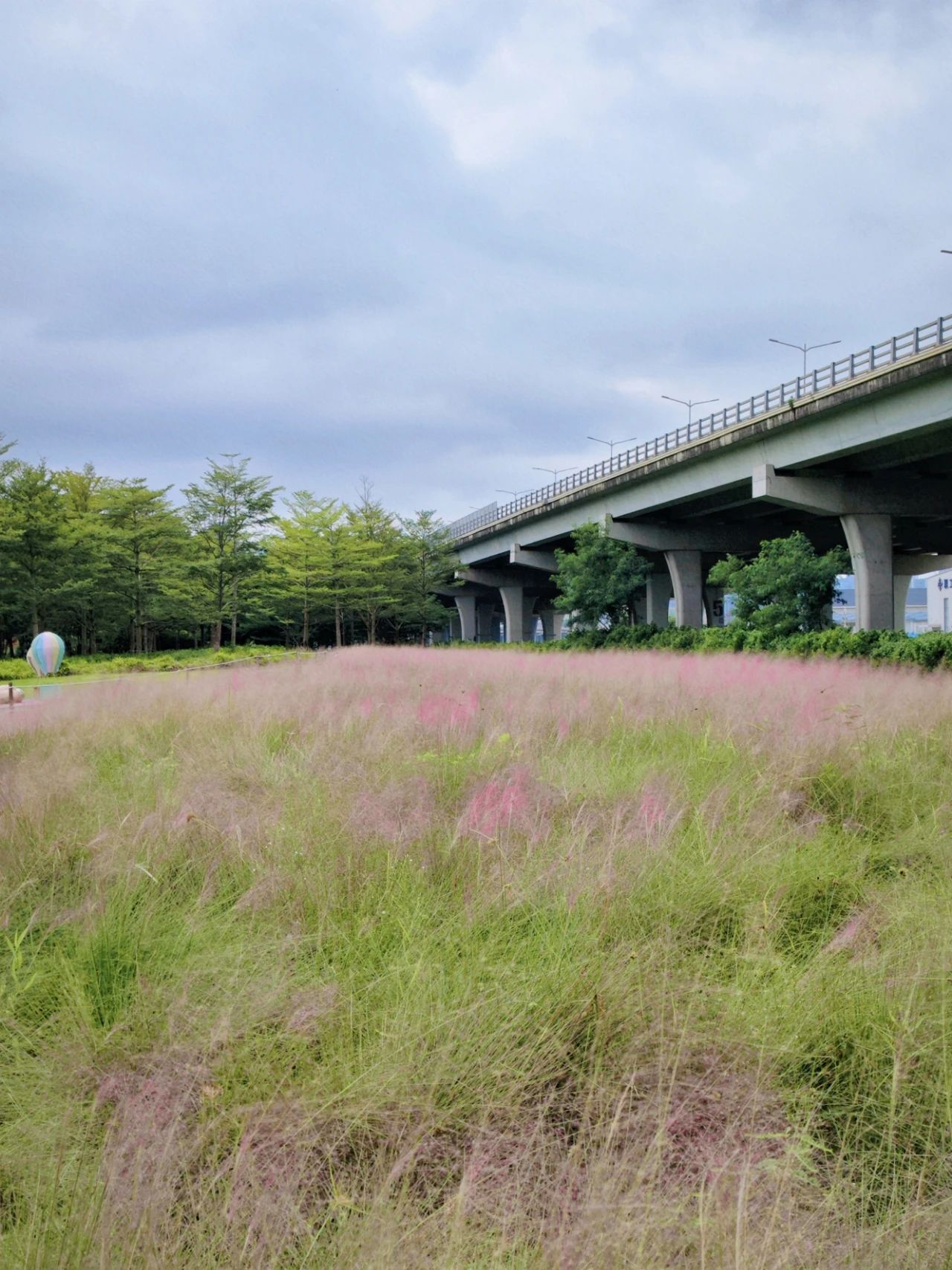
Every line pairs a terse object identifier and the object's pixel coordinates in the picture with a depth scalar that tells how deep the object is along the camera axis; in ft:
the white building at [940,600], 301.02
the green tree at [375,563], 168.55
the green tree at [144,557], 138.21
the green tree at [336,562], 165.89
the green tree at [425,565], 189.26
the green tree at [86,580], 123.95
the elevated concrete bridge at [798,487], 76.33
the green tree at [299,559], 165.48
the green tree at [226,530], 142.51
